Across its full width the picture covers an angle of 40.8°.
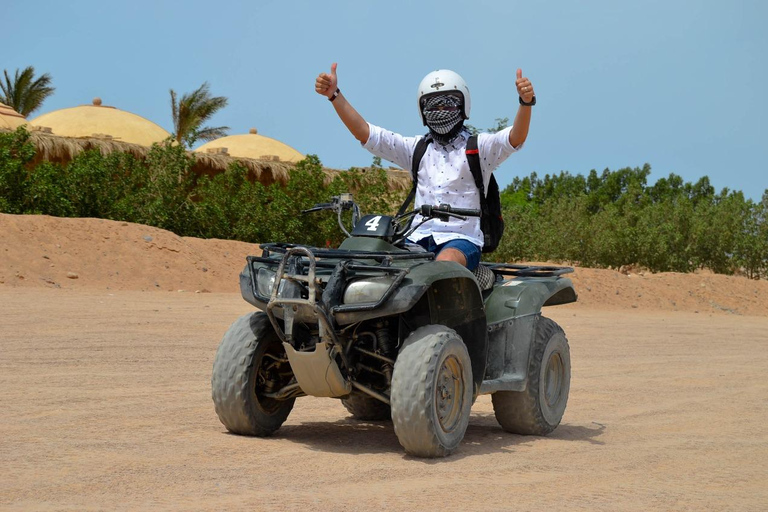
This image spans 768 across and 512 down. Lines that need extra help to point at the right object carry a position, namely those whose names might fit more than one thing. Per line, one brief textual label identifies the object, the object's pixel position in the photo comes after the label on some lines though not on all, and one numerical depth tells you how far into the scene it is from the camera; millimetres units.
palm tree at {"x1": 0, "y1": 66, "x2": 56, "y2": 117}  51812
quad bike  5648
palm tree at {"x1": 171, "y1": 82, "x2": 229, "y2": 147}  48531
